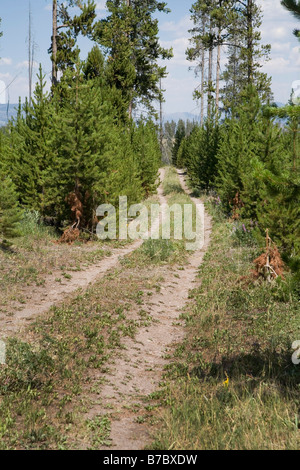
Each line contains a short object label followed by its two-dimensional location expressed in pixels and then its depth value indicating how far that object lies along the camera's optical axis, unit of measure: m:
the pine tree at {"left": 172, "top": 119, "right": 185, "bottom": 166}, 62.69
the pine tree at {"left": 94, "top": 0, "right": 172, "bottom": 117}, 20.95
